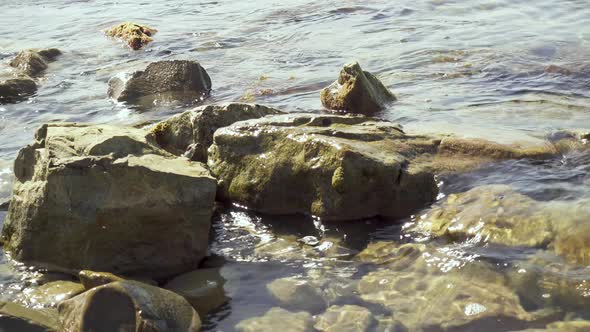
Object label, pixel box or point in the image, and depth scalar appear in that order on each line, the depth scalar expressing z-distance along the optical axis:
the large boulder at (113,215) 5.05
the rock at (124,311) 4.05
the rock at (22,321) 4.17
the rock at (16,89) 10.44
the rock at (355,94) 8.29
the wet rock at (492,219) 5.05
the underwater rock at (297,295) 4.60
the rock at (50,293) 4.70
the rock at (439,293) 4.30
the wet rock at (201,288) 4.69
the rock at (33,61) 12.13
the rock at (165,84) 10.02
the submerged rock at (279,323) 4.39
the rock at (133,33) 13.73
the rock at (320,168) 5.62
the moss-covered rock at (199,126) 6.65
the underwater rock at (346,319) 4.36
